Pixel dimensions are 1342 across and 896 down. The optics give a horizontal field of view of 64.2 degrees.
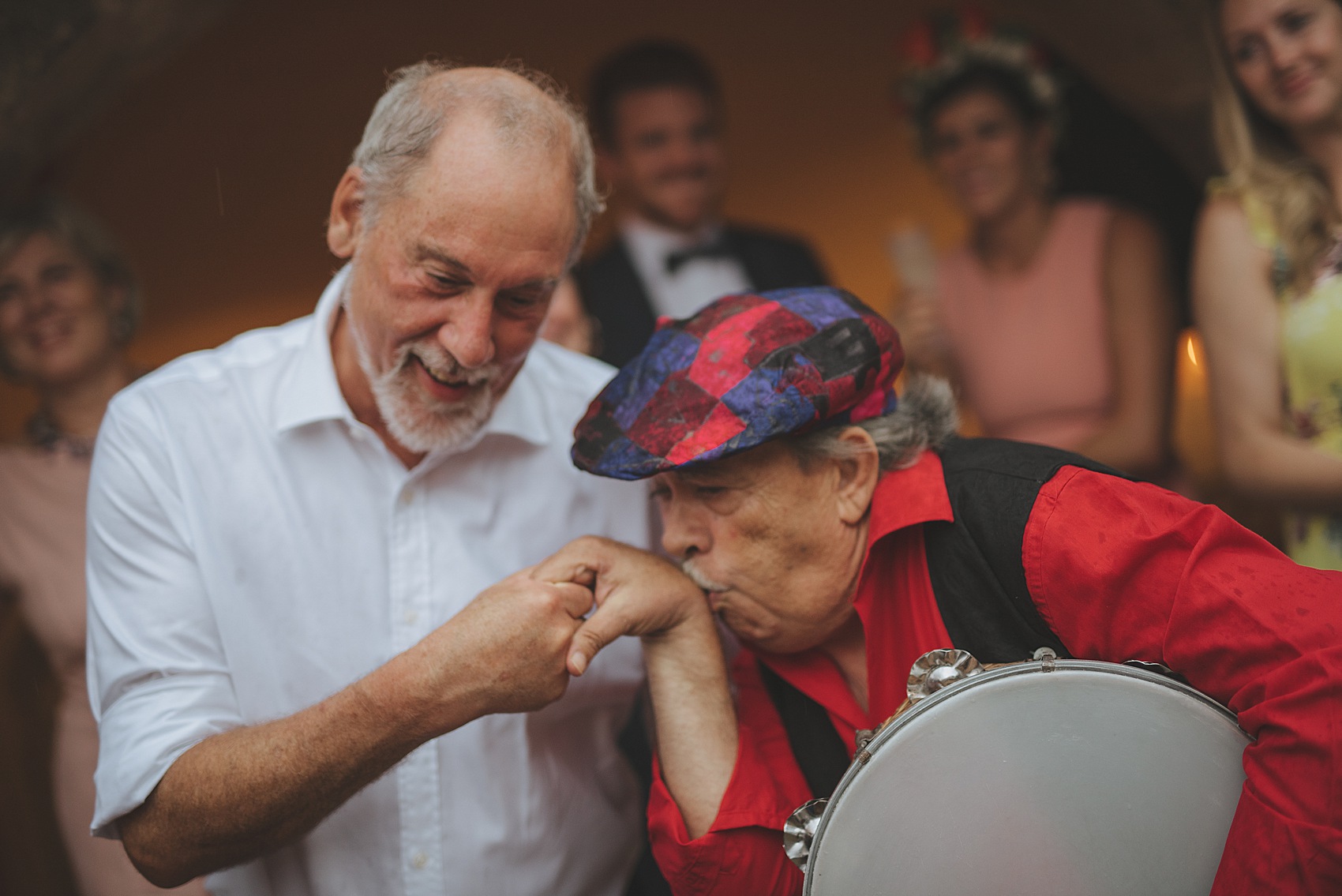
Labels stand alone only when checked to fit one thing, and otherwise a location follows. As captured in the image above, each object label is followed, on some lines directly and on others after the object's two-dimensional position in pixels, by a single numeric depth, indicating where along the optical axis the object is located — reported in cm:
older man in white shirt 196
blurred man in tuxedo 416
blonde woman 264
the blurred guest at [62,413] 323
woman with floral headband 369
